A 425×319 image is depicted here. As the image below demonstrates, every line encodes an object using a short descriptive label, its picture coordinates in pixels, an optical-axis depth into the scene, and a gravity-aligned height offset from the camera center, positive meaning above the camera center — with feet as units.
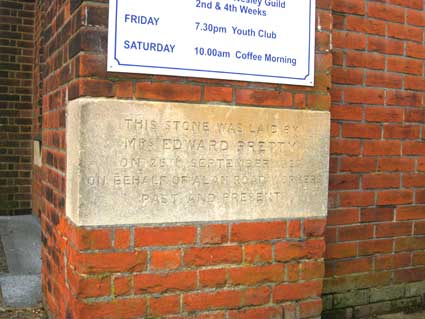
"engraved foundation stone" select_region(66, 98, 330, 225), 7.80 -0.45
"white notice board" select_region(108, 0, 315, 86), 7.93 +1.55
